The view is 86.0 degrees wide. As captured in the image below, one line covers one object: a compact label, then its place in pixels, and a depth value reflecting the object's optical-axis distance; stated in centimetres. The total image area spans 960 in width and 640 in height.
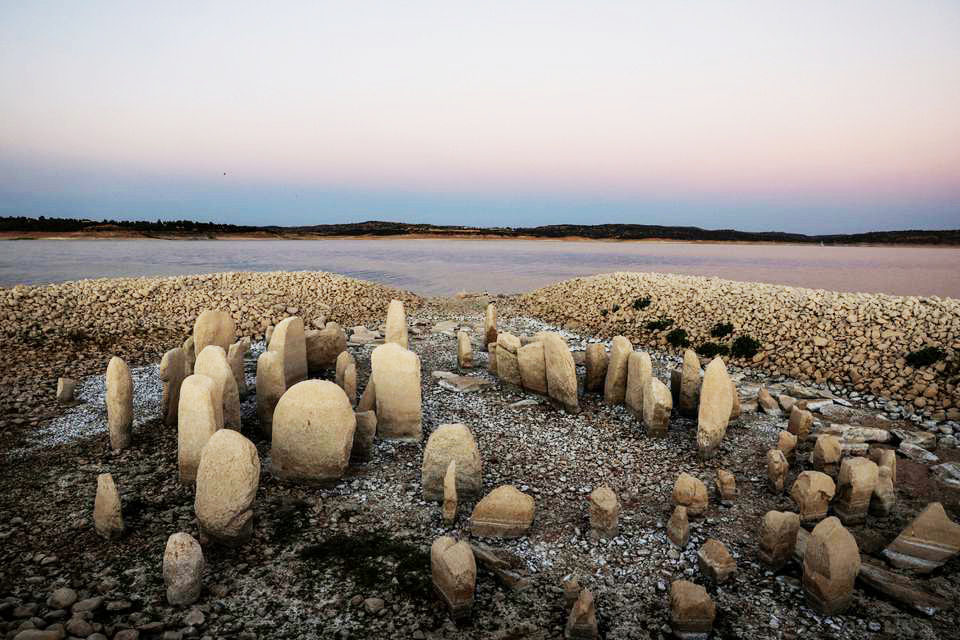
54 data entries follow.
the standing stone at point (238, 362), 893
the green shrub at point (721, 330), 1334
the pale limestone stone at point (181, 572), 418
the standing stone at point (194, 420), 583
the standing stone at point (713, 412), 723
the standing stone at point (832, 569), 419
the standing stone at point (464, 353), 1119
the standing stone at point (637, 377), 839
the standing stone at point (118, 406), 701
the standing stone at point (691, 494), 569
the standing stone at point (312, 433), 609
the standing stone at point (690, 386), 845
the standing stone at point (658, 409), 769
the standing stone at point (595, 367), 941
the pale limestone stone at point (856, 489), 563
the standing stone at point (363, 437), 676
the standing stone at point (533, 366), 924
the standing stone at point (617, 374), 892
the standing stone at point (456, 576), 414
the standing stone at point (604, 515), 529
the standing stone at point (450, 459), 593
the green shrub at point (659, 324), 1466
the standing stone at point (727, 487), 606
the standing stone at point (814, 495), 560
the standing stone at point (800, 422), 777
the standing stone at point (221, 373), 684
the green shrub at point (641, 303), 1616
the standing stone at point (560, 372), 867
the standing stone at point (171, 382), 783
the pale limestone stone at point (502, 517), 529
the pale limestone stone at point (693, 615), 401
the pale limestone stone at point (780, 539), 472
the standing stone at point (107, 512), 503
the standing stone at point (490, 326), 1245
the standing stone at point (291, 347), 889
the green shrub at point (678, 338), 1370
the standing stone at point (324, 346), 1030
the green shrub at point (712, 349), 1275
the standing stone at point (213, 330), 928
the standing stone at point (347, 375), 824
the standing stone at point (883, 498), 573
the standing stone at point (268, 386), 763
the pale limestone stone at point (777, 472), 621
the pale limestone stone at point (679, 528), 514
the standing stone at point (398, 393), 745
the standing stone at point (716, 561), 459
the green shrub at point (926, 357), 998
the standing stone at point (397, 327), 1081
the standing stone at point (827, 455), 656
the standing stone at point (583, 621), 391
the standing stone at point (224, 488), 483
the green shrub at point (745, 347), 1235
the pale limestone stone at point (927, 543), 480
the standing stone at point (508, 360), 976
